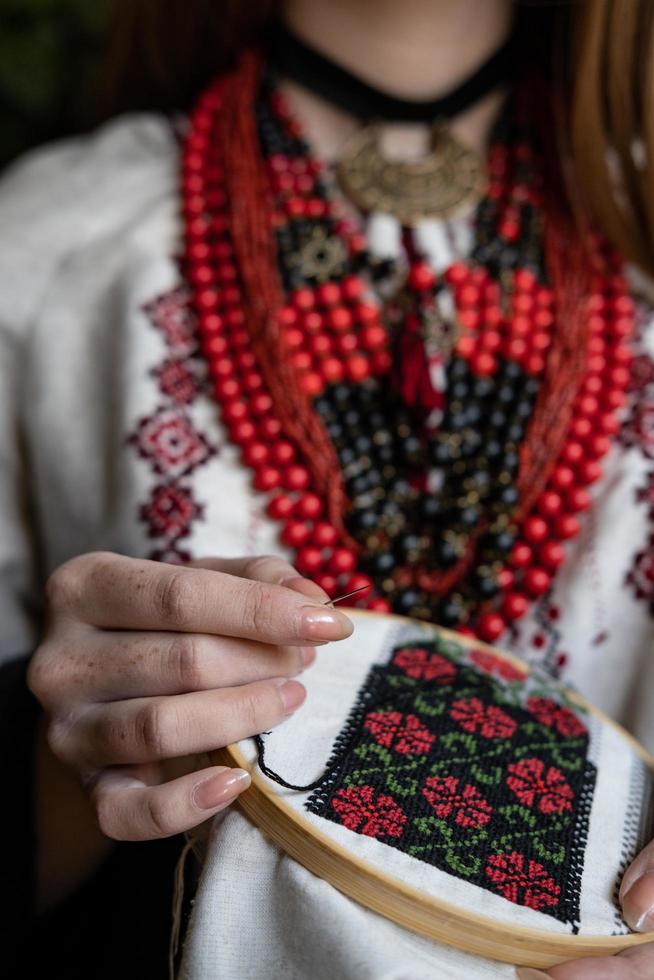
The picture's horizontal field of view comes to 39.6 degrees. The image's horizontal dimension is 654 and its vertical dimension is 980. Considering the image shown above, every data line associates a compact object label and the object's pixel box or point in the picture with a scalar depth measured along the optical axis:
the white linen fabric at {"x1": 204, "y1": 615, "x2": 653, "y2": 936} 0.45
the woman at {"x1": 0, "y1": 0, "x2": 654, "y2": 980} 0.71
